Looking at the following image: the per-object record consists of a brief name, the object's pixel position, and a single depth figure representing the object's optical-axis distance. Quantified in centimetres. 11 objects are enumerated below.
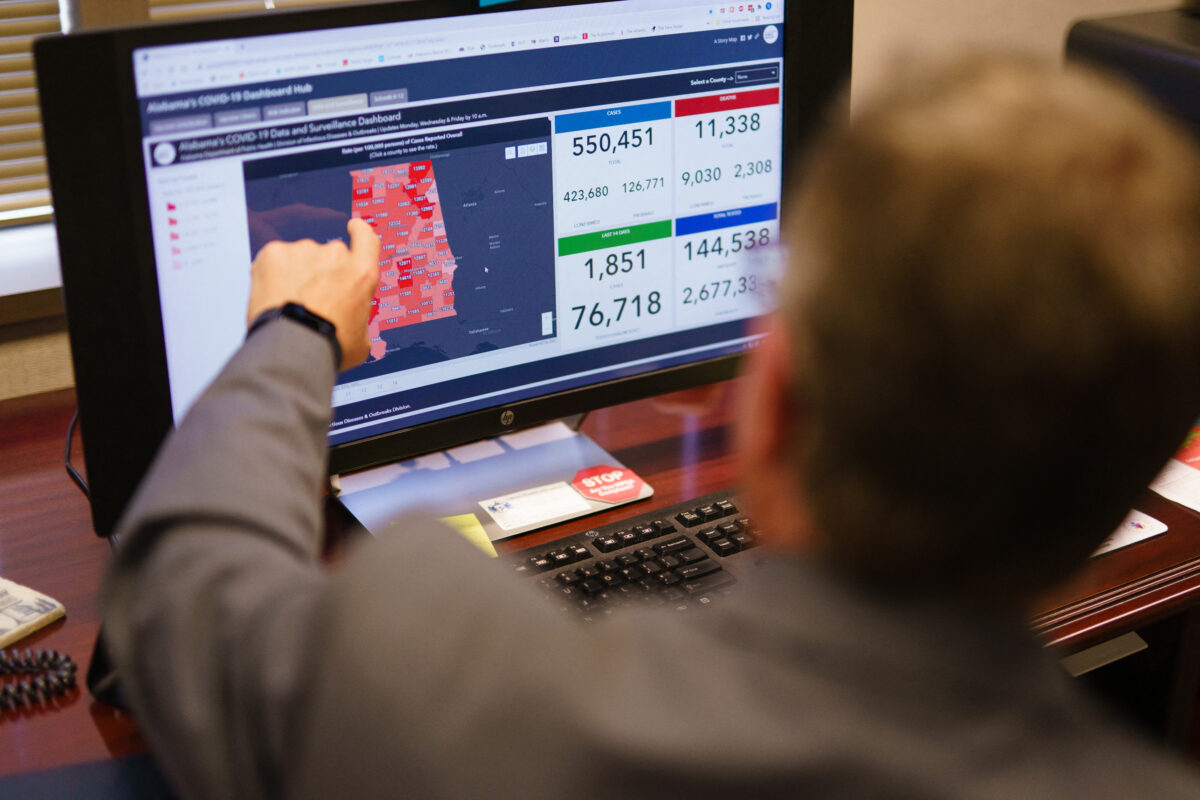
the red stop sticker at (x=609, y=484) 253
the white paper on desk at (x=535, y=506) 249
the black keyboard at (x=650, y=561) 236
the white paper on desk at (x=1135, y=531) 245
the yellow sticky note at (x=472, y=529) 244
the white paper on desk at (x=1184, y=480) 252
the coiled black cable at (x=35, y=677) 231
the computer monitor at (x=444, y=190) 232
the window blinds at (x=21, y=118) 282
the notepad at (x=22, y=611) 237
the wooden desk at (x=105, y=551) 229
